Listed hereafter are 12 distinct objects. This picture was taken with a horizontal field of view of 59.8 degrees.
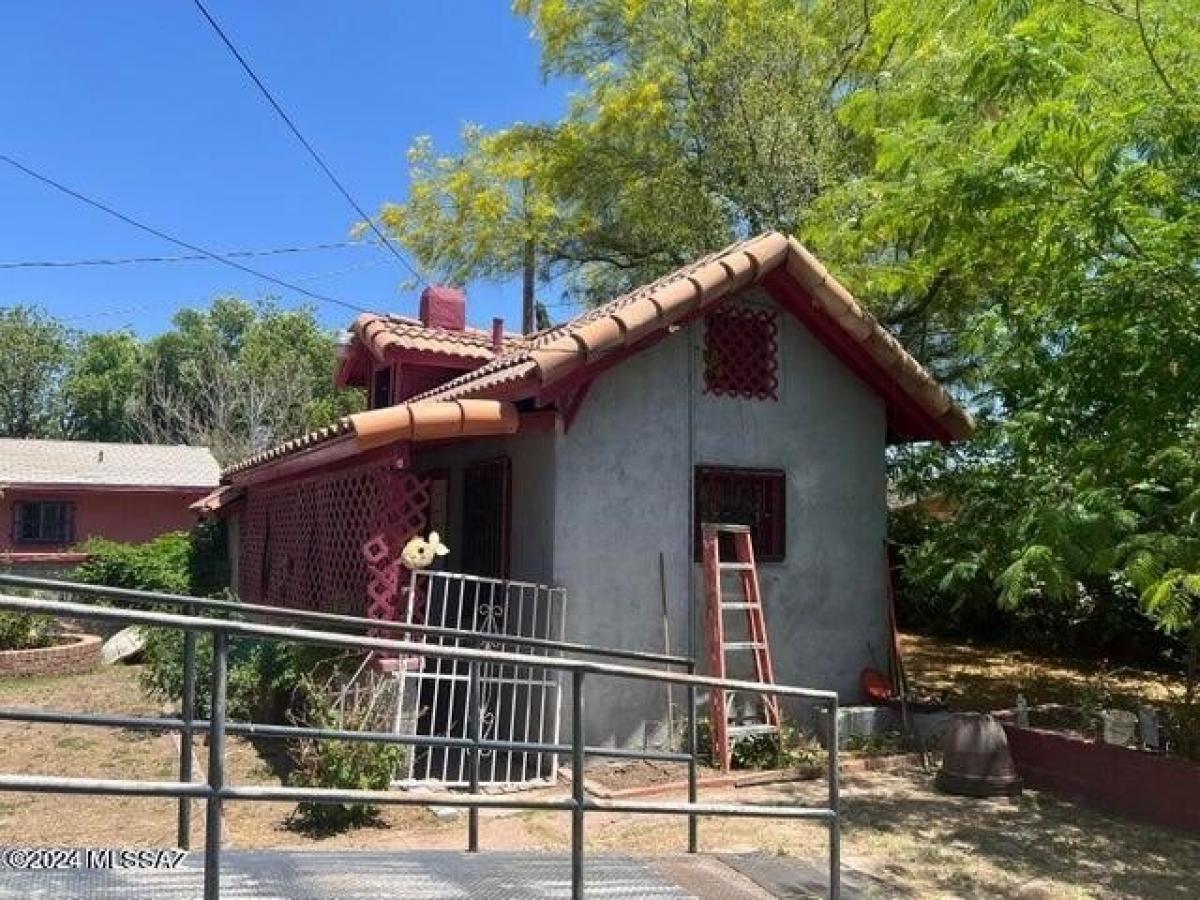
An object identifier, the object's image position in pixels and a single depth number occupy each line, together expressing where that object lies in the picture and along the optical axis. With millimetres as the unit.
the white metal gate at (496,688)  8102
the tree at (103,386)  48500
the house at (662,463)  8695
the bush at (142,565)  21469
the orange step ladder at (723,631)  8578
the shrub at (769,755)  8672
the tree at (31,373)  46906
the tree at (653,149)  15320
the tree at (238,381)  34594
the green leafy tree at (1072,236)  6734
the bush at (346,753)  6961
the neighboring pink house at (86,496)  27547
